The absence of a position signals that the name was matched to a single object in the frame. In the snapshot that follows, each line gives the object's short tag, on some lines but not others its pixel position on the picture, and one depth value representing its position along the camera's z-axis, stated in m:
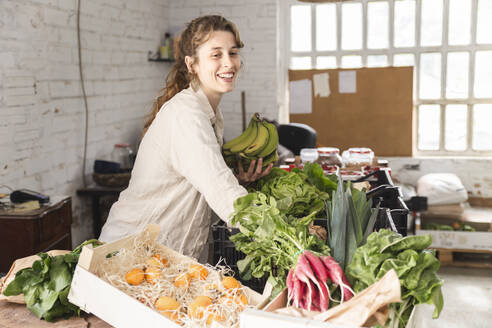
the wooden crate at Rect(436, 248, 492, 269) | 4.64
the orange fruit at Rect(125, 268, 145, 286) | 1.31
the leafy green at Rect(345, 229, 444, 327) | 1.04
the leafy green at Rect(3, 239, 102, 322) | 1.34
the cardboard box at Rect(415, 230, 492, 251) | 4.62
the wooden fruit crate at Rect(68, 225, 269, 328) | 1.18
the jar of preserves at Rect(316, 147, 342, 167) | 2.97
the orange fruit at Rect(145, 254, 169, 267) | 1.39
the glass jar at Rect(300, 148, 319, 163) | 3.01
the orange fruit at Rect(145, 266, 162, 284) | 1.33
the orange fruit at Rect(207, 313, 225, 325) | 1.17
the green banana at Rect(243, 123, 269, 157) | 1.97
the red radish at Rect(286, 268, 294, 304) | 1.11
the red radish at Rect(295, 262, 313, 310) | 1.07
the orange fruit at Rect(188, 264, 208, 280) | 1.37
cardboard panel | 5.64
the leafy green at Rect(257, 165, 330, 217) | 1.68
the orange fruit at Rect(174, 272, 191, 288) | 1.32
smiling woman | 1.78
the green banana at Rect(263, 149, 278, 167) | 1.99
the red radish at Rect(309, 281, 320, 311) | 1.08
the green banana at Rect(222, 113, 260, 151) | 2.00
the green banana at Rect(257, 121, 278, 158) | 1.98
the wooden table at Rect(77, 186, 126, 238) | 3.90
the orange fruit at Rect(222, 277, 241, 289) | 1.30
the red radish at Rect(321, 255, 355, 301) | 1.07
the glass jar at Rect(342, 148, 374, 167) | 2.88
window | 5.48
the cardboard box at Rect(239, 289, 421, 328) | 0.96
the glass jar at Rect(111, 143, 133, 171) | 4.43
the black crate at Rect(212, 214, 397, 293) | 1.58
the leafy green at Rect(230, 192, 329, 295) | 1.25
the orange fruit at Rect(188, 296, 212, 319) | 1.20
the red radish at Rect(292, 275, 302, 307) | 1.08
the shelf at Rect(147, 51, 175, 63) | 5.31
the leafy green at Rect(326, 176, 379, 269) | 1.25
